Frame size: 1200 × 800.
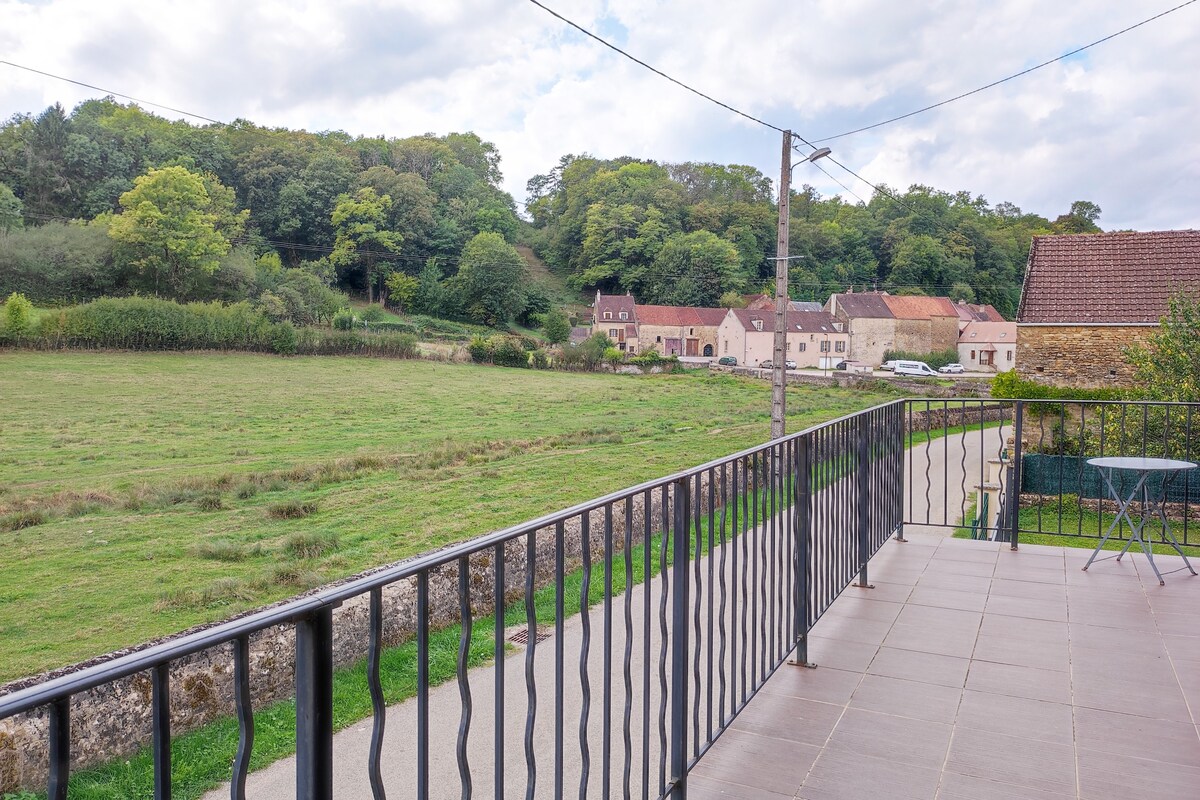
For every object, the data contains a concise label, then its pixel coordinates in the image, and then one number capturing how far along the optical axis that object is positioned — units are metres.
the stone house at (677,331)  66.81
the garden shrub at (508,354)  41.44
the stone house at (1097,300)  17.94
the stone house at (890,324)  63.16
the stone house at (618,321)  66.56
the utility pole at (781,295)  14.54
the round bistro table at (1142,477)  4.20
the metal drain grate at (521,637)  4.71
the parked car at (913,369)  51.49
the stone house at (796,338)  62.00
